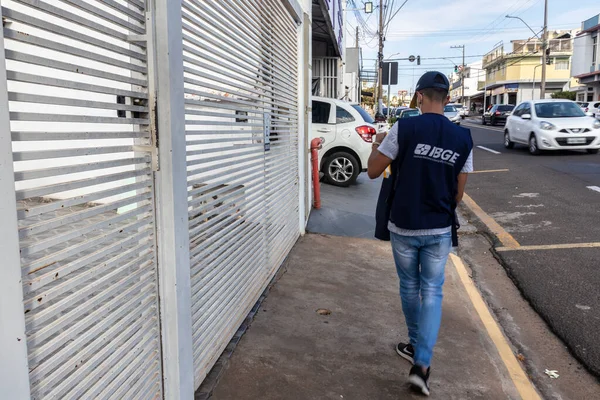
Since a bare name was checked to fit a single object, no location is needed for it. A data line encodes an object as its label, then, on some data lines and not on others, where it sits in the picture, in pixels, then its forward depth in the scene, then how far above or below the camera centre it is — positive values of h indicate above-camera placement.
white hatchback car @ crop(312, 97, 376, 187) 9.95 -0.34
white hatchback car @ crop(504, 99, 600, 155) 14.05 -0.22
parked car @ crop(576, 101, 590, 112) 29.17 +0.81
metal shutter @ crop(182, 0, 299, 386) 2.77 -0.26
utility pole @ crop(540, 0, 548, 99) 37.09 +5.78
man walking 2.97 -0.41
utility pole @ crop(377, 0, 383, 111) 32.09 +5.61
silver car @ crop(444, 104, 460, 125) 34.04 +0.43
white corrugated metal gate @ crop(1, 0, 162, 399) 1.53 -0.31
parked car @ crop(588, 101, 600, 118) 26.96 +0.53
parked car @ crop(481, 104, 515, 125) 33.81 +0.39
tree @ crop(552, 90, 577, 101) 49.56 +2.26
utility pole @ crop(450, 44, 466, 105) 82.25 +7.31
